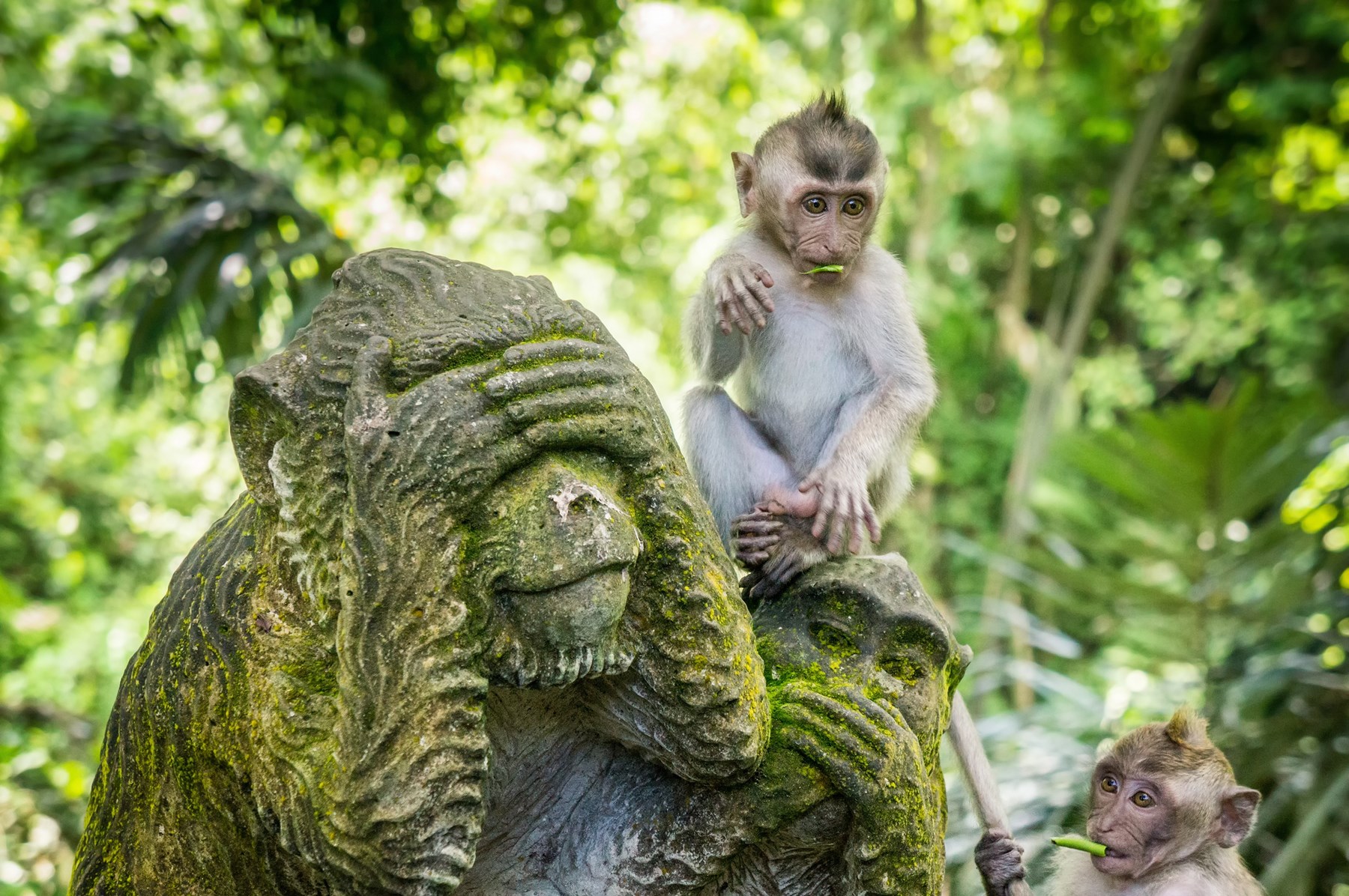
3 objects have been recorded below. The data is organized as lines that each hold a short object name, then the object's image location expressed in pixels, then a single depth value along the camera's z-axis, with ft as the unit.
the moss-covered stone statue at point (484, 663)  4.99
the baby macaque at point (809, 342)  9.33
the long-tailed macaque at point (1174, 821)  8.86
